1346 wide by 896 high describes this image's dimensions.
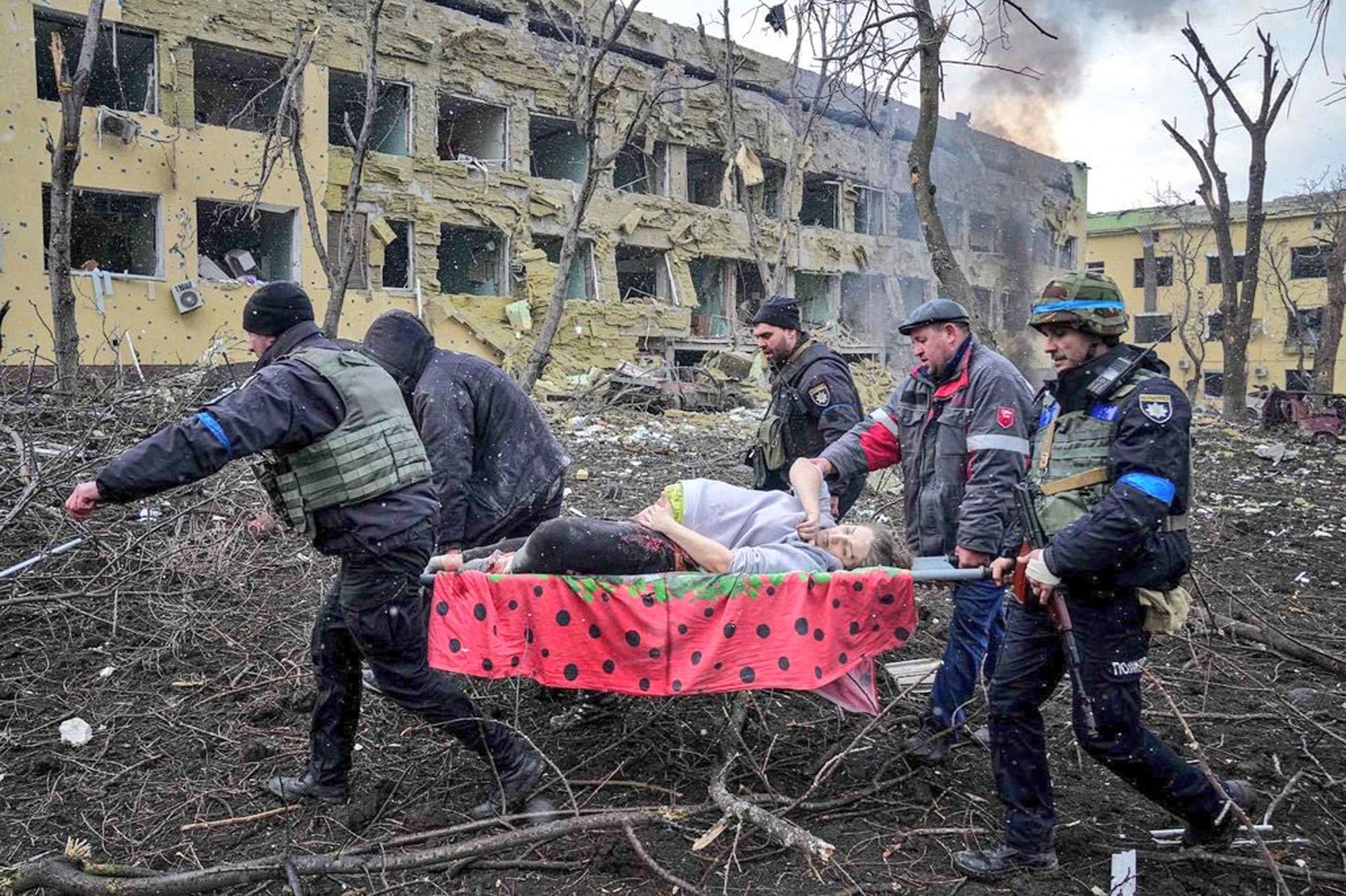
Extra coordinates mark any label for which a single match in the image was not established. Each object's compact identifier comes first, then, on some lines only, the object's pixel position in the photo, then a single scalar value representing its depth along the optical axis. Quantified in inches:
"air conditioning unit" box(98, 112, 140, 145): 579.2
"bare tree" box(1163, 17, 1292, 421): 613.0
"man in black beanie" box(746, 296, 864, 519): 166.7
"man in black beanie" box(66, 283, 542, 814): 114.7
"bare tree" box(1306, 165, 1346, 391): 726.5
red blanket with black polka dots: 124.5
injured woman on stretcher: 131.4
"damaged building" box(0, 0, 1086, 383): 598.2
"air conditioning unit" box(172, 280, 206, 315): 614.2
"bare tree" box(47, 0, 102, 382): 318.7
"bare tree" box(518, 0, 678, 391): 383.9
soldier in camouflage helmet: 101.0
